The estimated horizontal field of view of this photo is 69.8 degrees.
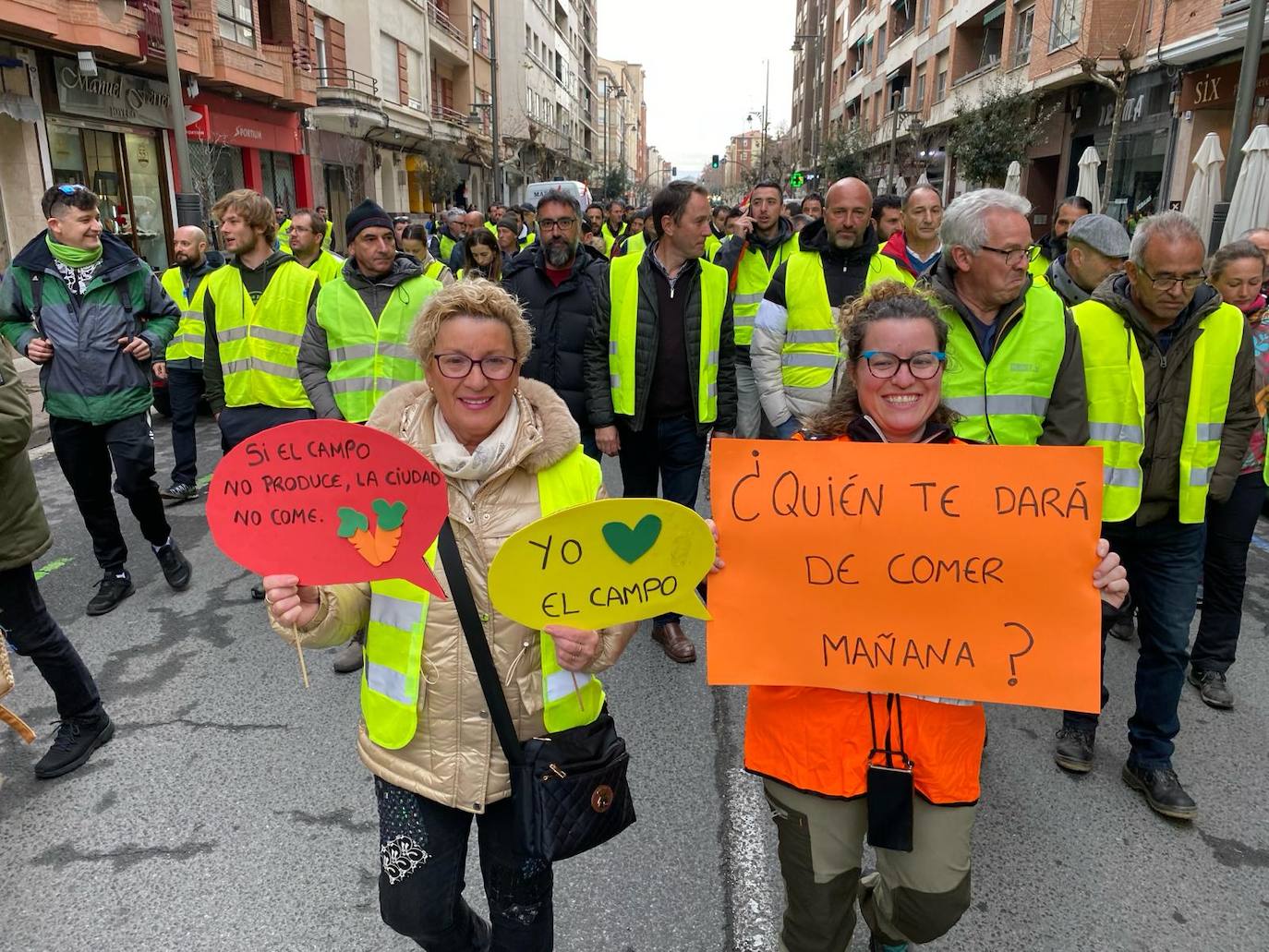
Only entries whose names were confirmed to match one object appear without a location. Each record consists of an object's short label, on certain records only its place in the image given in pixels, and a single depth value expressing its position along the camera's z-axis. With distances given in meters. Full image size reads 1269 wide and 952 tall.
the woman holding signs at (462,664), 1.92
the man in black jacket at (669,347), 4.40
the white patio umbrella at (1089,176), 13.16
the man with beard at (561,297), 4.95
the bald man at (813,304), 4.62
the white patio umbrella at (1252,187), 9.59
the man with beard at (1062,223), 6.63
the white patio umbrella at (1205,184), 10.62
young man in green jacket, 4.38
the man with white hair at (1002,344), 2.89
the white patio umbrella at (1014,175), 18.97
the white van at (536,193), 26.59
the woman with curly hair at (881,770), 1.98
